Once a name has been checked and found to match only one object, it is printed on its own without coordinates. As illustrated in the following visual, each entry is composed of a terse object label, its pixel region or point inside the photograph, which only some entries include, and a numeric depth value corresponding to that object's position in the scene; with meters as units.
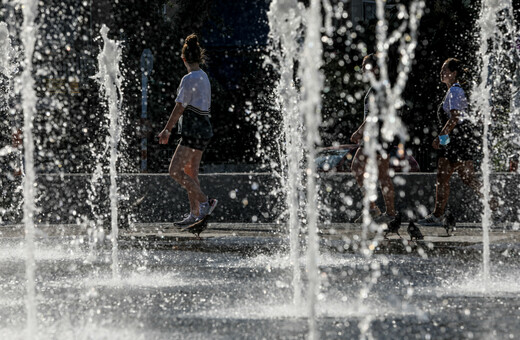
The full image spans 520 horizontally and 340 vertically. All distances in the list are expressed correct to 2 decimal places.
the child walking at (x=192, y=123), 17.36
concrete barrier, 21.62
